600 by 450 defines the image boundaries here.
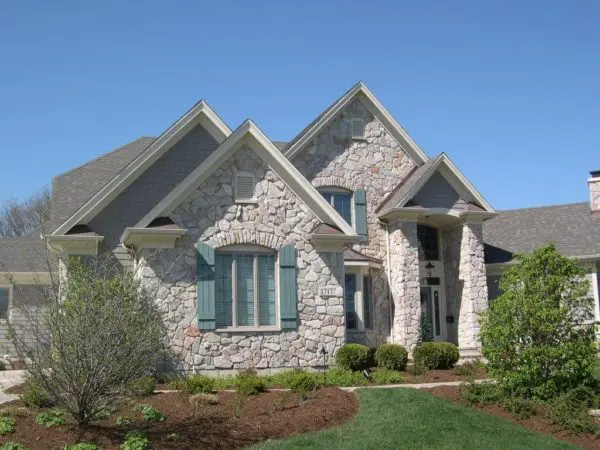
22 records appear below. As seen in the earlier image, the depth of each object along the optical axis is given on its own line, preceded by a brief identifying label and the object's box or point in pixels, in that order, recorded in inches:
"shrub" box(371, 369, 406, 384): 619.5
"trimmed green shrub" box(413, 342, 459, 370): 699.2
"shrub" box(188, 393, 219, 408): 487.8
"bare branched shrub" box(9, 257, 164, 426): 391.2
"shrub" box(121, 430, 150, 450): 383.6
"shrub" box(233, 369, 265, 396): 521.3
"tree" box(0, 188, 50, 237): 1948.8
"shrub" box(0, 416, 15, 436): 406.0
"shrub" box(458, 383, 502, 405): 504.7
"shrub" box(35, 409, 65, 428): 423.8
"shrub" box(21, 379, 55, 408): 415.5
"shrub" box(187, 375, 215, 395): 531.2
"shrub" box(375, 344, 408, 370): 679.1
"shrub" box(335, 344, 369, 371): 651.5
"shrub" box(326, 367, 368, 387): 594.2
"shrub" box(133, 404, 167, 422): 451.8
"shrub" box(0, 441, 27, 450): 374.3
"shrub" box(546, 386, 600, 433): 456.1
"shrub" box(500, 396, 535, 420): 479.0
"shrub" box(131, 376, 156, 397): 485.1
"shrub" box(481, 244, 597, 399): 507.2
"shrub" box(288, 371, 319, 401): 531.2
